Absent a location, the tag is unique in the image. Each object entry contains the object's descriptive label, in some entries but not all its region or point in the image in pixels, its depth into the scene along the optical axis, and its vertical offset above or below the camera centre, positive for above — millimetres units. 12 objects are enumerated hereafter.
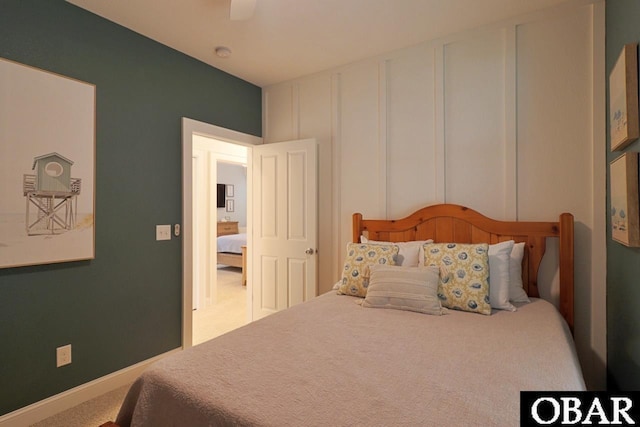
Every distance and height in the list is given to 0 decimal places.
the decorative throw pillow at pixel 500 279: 2031 -400
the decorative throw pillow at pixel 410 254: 2404 -286
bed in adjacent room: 6730 -720
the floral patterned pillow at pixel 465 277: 1980 -383
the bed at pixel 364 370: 1047 -604
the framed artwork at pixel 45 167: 1925 +307
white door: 3248 -97
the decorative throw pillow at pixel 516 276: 2150 -404
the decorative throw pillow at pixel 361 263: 2338 -345
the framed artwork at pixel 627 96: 1505 +569
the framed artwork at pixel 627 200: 1482 +73
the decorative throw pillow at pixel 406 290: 1975 -460
